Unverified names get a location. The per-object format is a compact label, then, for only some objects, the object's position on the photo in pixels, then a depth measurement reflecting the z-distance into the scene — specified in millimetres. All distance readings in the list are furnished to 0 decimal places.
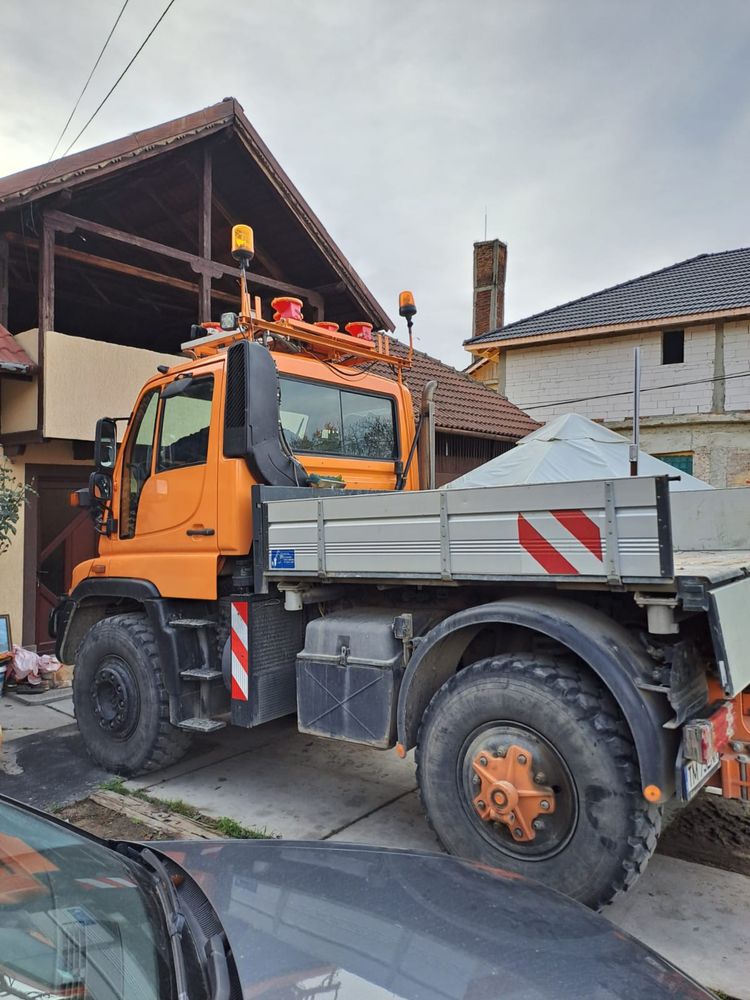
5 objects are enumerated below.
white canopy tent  8180
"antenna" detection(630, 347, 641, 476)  3670
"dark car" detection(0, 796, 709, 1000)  1360
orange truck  2604
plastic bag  6770
